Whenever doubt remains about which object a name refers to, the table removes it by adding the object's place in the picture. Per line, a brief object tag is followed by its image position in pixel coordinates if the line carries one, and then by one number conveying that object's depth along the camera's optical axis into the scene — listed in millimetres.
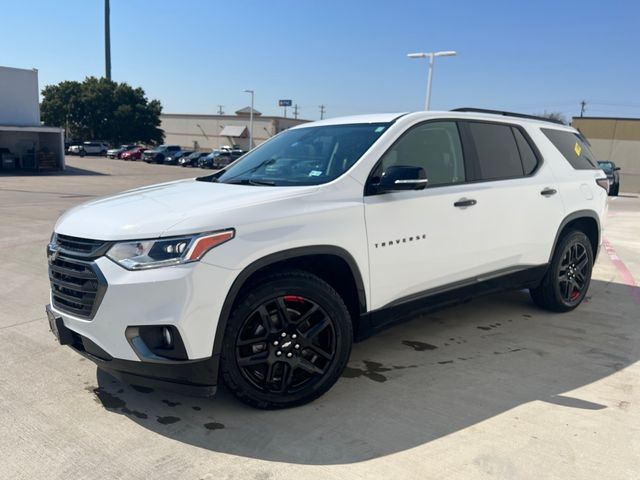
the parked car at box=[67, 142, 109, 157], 52750
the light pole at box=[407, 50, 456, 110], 24400
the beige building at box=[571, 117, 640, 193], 35406
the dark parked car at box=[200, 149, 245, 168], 42541
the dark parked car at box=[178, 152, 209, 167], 45656
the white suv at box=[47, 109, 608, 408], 2740
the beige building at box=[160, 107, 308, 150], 78938
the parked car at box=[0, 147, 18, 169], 29375
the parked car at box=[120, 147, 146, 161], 49844
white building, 29578
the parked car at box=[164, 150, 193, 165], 46656
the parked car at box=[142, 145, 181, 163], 47562
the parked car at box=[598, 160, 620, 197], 23750
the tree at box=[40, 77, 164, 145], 63031
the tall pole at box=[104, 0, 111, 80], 68438
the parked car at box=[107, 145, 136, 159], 51156
